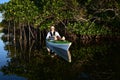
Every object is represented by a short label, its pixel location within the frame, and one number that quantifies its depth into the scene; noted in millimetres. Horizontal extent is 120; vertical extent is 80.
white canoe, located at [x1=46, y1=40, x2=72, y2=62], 8035
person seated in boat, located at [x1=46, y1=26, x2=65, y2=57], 9664
